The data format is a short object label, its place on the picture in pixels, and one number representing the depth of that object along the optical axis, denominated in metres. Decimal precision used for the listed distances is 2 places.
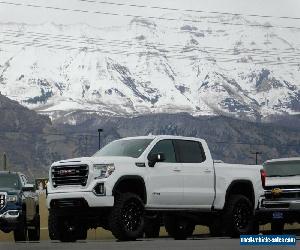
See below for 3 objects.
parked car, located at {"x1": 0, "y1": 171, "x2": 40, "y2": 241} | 22.61
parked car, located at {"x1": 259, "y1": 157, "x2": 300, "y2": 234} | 23.91
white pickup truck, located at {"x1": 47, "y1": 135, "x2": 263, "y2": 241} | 18.66
